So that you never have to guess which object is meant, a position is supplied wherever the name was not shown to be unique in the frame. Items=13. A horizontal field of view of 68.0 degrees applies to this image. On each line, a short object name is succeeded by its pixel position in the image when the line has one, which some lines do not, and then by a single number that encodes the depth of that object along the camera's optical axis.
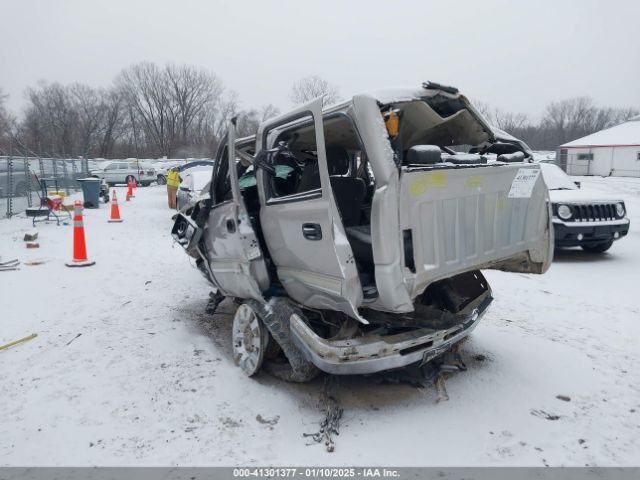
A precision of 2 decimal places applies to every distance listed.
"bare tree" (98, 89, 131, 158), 65.25
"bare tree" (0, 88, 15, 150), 37.75
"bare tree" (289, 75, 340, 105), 39.77
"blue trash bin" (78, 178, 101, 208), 17.53
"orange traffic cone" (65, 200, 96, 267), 8.22
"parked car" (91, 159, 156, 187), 32.31
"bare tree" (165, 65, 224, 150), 70.00
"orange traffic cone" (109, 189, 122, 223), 14.09
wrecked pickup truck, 3.18
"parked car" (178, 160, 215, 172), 17.62
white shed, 34.31
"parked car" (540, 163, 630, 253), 7.94
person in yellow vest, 16.64
